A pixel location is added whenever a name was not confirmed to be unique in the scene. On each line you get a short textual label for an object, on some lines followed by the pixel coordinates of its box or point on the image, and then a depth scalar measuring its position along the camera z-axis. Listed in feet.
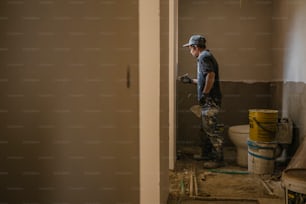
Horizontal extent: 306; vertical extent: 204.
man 11.02
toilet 10.92
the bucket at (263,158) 10.02
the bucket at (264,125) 10.11
